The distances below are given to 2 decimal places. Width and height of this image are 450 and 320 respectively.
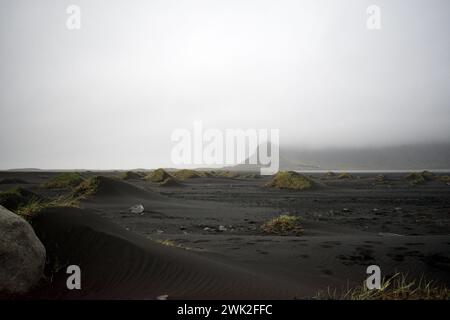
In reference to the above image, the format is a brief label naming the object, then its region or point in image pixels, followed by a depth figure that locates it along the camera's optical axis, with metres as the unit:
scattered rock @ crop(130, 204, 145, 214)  14.54
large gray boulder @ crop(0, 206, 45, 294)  4.35
